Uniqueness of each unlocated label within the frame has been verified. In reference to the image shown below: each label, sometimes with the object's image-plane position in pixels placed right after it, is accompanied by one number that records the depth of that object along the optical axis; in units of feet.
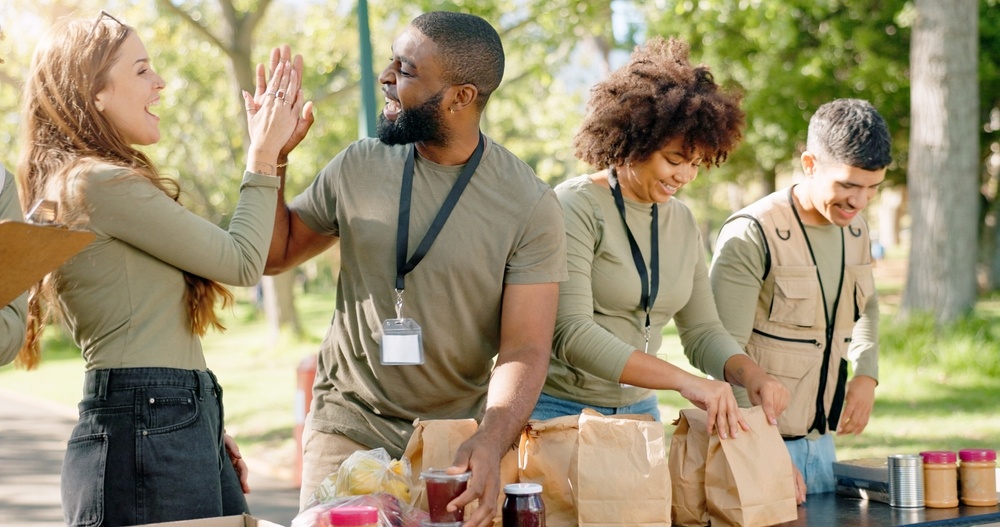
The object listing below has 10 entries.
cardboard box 8.45
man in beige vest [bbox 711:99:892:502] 12.33
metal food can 10.78
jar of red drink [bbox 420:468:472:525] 8.22
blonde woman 8.73
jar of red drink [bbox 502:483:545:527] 8.21
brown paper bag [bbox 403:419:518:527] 9.16
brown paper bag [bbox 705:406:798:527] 9.80
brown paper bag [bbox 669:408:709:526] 10.12
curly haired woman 11.26
